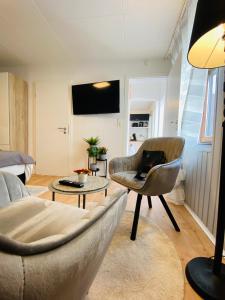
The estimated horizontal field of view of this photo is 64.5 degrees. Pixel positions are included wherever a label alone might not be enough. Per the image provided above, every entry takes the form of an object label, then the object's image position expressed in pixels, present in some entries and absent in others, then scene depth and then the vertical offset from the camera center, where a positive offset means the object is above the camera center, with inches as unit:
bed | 84.4 -16.7
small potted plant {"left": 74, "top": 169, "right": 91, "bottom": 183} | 62.8 -15.5
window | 67.2 +10.2
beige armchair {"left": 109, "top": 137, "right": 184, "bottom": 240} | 57.8 -14.6
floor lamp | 34.8 +19.4
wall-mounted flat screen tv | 136.5 +26.8
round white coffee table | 53.6 -17.6
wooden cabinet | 133.6 +14.6
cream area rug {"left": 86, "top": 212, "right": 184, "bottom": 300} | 37.8 -33.9
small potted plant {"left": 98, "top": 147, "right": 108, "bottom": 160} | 136.7 -15.8
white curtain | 76.7 +44.7
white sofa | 11.7 -9.8
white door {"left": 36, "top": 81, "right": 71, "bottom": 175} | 146.6 +2.8
